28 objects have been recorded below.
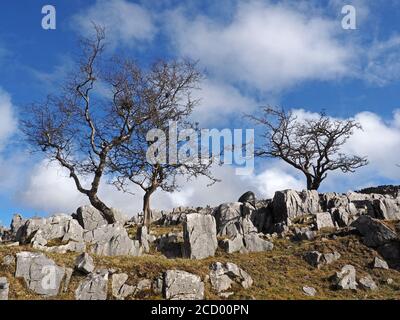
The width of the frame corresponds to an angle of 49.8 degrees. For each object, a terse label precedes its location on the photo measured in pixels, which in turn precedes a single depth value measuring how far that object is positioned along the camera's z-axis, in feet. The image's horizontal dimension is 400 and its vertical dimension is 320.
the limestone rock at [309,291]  68.49
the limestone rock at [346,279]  70.48
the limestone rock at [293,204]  111.85
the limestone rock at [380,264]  77.87
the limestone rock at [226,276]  67.56
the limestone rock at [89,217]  109.29
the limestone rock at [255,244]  87.73
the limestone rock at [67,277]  62.64
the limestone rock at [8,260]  63.31
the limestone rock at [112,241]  80.59
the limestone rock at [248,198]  129.29
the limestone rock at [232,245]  85.05
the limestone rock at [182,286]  63.59
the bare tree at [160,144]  114.11
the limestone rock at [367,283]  70.64
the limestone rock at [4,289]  57.88
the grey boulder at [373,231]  84.84
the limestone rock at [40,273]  61.41
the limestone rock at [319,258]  79.30
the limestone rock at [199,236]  82.84
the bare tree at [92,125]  112.16
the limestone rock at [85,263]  64.95
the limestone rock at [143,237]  87.55
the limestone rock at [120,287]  62.95
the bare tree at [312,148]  154.71
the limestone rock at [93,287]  61.70
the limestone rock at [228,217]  97.86
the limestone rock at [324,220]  99.19
